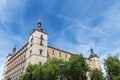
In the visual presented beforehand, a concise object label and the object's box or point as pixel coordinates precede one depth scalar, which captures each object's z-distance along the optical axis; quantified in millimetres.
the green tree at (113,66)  19248
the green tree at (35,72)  18487
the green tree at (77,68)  18181
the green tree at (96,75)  21803
